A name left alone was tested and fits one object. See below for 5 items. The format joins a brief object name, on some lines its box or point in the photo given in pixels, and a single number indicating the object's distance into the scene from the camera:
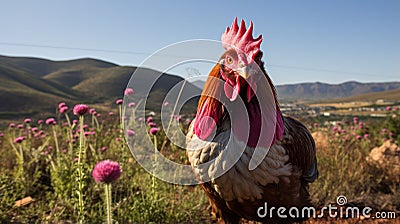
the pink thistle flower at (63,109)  1.17
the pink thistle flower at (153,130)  1.05
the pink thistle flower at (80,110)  0.93
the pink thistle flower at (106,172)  0.69
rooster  0.67
